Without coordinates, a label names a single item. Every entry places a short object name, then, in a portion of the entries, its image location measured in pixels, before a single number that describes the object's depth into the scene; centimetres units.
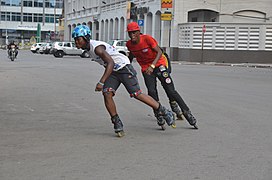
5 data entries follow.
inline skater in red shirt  791
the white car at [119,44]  4143
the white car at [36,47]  6207
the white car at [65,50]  4659
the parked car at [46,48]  5615
